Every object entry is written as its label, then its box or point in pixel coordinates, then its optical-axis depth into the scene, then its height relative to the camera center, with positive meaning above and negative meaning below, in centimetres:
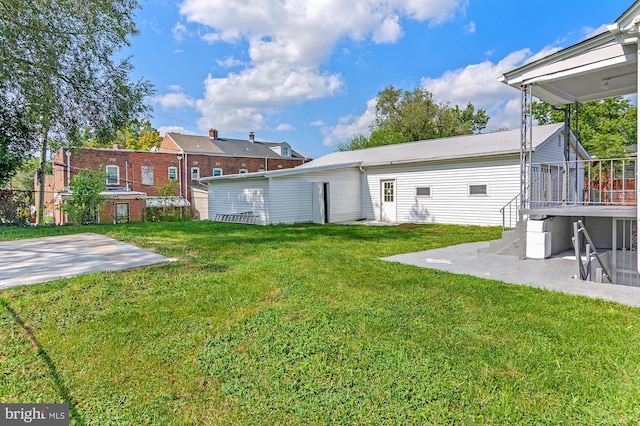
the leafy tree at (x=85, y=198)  1566 +59
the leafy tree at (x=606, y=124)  2205 +545
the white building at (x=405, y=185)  1255 +92
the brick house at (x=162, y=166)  2386 +339
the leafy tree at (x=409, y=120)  3353 +859
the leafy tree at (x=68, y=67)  916 +430
